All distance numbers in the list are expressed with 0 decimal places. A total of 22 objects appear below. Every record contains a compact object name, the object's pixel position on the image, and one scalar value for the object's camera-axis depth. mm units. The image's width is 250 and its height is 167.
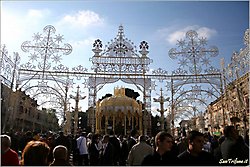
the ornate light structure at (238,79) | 14170
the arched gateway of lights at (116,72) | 16484
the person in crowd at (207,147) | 9438
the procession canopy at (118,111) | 23375
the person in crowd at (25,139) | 11117
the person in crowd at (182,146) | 8099
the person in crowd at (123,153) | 10595
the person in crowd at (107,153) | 8867
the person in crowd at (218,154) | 5824
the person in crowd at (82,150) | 10367
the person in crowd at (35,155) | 3527
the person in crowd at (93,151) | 9541
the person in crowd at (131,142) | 10332
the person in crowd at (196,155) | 3781
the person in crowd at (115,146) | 9914
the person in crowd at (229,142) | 4961
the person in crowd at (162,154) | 3730
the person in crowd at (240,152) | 4883
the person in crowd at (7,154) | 4176
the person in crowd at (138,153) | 5805
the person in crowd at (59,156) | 3684
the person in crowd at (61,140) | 10284
